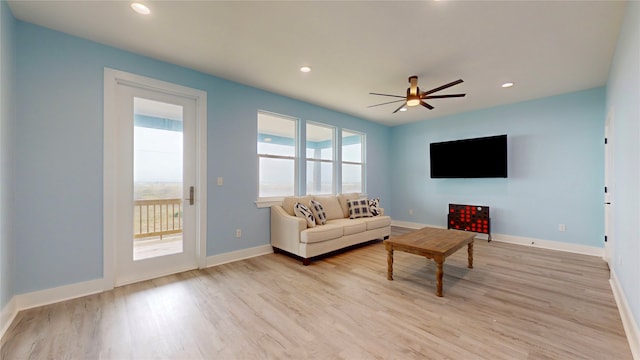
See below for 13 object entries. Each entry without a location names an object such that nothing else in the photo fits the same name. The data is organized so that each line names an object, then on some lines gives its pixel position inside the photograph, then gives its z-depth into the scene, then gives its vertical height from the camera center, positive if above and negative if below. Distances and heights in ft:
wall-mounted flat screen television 16.19 +1.50
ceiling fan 11.08 +3.67
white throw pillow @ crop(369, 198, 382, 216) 16.61 -1.82
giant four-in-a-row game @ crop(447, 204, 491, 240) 16.47 -2.54
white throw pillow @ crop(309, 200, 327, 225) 13.68 -1.75
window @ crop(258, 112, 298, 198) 13.96 +1.37
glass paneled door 9.68 -0.25
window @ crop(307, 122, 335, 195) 16.44 +1.41
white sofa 11.94 -2.56
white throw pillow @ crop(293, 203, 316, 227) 12.80 -1.68
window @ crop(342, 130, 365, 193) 18.97 +1.38
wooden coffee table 8.60 -2.36
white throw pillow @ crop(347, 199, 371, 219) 15.99 -1.83
